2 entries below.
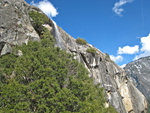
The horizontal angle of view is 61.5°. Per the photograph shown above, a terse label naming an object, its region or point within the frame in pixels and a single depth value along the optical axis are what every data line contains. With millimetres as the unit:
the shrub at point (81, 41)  38062
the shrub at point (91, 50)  34656
